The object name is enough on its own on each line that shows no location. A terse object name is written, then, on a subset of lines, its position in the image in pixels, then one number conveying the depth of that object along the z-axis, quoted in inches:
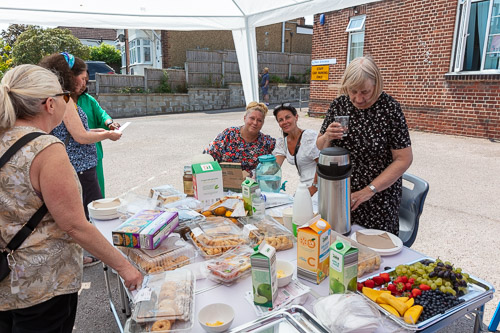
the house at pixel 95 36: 1258.6
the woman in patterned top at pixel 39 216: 54.0
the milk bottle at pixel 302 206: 76.3
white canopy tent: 147.6
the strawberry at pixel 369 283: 55.5
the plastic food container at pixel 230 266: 60.1
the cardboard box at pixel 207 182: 97.1
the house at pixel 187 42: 753.6
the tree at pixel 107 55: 978.7
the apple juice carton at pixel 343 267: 50.4
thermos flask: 74.6
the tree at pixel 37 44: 610.2
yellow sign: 475.5
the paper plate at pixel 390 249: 69.0
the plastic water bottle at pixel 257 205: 88.4
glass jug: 117.3
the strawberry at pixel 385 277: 57.5
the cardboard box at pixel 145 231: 66.9
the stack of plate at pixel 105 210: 93.1
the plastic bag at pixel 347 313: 45.0
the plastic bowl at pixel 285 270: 56.9
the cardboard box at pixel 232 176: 113.1
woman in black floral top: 85.0
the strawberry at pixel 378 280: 56.9
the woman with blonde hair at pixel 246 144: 132.3
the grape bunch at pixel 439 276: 55.2
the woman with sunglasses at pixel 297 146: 129.1
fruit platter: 49.3
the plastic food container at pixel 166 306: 48.5
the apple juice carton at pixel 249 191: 87.4
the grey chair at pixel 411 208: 102.4
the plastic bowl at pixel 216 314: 49.6
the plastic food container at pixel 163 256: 64.8
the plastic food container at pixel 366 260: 60.6
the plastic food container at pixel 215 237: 70.4
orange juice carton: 58.0
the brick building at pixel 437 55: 318.0
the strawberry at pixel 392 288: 53.9
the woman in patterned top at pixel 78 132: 108.7
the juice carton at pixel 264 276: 49.6
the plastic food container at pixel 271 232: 72.7
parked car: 705.0
